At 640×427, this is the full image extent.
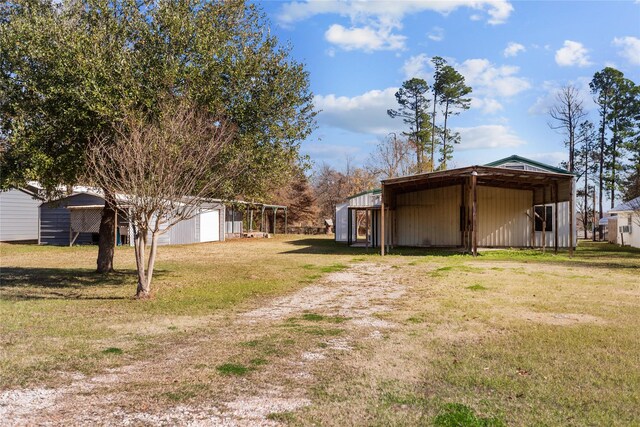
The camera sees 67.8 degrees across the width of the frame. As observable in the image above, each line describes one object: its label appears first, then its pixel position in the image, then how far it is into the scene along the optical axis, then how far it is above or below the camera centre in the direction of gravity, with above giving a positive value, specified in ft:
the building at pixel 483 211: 75.87 +2.36
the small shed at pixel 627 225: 83.51 -0.05
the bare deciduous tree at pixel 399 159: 139.74 +19.62
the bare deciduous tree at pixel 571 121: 125.29 +27.53
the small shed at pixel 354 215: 90.74 +2.03
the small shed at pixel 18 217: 92.12 +1.54
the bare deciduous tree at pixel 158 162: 28.63 +3.94
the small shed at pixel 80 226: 83.87 -0.28
